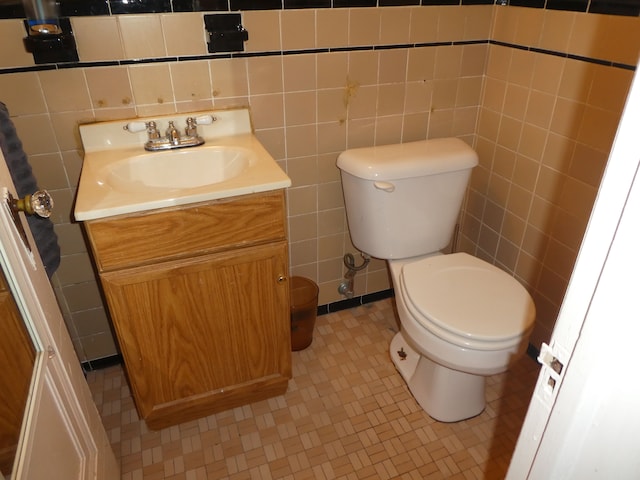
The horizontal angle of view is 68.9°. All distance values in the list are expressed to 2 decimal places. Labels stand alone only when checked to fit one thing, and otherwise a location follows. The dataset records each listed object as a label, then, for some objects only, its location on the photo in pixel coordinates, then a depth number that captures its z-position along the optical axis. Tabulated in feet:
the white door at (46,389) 2.56
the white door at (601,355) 1.31
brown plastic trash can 5.74
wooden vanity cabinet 3.84
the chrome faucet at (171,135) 4.59
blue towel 3.73
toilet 4.29
